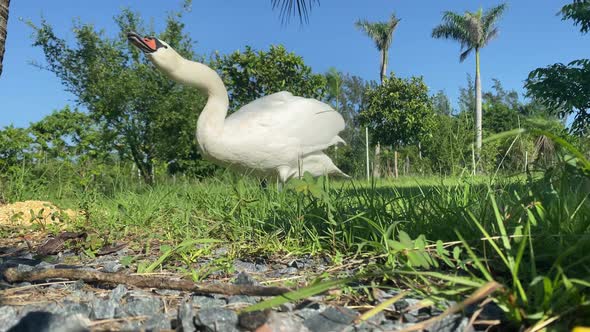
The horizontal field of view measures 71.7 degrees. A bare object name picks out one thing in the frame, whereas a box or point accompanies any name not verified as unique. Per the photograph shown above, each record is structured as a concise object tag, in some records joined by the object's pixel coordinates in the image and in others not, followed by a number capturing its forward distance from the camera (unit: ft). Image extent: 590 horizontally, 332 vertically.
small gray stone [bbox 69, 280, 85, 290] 1.37
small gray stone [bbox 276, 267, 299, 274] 1.51
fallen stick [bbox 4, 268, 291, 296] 1.08
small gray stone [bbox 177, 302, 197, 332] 0.93
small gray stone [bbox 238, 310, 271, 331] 0.91
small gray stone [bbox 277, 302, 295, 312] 1.04
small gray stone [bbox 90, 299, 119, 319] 1.06
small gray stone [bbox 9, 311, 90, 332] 0.88
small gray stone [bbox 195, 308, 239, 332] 0.91
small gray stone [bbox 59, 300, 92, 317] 1.05
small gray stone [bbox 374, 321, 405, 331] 0.95
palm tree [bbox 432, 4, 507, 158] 85.25
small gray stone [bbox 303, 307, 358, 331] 0.95
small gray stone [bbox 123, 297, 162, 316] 1.08
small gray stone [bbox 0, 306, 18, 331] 1.00
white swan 4.30
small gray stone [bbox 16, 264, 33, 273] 1.67
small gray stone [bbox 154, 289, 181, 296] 1.25
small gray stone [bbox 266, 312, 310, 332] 0.91
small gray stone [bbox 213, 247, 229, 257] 1.83
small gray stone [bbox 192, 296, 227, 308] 1.12
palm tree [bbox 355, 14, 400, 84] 84.75
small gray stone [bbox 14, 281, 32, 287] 1.40
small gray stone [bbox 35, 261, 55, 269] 1.73
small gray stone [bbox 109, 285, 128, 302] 1.18
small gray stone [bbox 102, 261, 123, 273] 1.67
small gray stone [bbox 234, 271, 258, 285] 1.31
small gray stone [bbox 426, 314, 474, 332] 0.94
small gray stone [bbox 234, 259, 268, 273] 1.60
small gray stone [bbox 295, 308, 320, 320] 1.01
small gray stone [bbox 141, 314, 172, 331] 0.95
